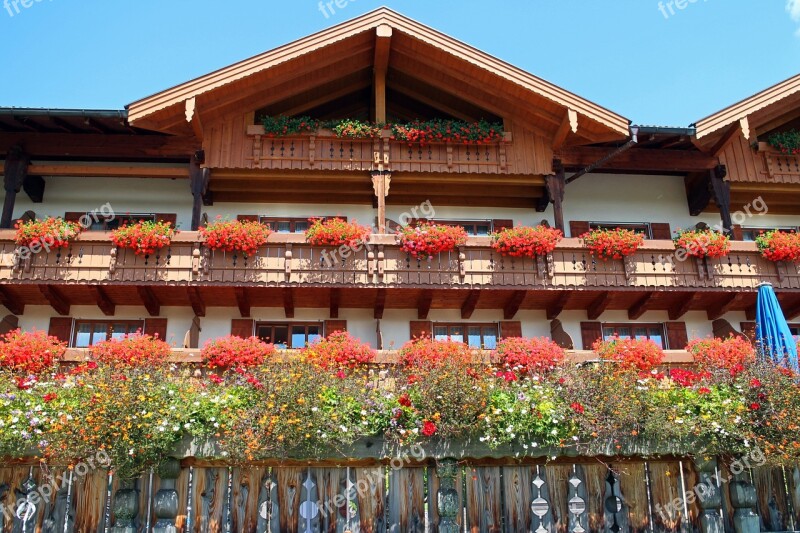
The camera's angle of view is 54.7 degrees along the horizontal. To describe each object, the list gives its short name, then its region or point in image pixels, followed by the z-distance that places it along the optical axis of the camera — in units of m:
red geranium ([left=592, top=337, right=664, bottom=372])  13.91
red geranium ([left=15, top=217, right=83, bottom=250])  14.92
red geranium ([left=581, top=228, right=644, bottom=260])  15.81
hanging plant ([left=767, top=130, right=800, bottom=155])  17.91
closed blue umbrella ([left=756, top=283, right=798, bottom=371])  12.82
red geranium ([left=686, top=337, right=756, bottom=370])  13.90
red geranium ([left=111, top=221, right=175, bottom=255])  15.00
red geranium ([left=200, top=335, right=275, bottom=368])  14.06
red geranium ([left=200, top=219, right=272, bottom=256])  15.18
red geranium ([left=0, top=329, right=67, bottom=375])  13.21
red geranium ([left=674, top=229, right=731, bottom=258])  16.06
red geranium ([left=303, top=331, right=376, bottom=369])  13.75
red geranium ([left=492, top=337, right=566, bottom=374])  13.92
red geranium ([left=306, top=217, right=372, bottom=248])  15.48
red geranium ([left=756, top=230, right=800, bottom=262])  16.19
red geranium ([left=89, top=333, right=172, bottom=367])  13.32
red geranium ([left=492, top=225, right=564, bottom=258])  15.69
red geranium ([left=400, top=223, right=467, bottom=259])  15.50
